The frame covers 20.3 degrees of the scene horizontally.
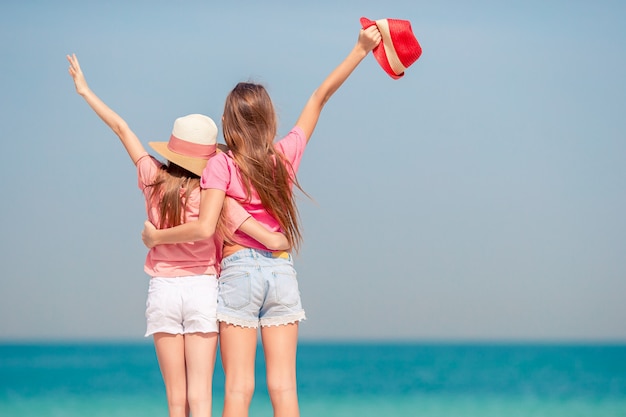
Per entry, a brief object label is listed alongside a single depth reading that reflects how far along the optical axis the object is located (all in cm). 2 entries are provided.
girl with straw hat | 664
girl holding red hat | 644
